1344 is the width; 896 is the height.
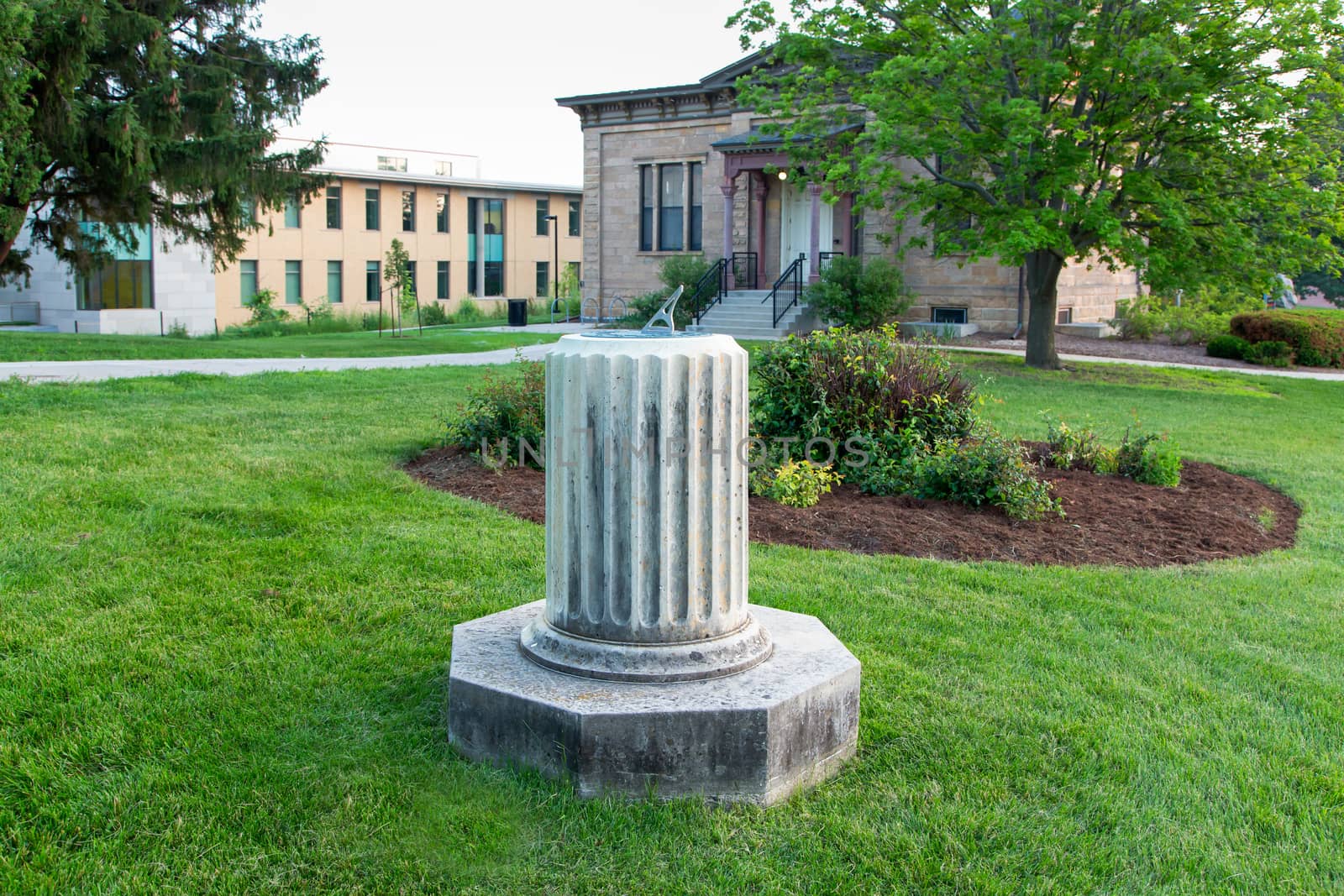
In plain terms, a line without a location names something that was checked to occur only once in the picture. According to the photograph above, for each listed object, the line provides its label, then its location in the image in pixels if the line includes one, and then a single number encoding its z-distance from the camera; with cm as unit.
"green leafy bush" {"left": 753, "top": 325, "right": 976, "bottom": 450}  857
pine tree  1700
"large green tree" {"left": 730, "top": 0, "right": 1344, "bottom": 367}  1591
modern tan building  4550
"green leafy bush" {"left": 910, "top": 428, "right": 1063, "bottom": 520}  747
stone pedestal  366
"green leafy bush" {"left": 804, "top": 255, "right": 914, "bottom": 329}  2423
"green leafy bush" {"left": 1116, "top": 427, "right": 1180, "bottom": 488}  866
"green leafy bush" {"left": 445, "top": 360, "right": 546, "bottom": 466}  888
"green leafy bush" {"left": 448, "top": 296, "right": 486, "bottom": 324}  4566
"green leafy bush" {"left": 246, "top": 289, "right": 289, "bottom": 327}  4166
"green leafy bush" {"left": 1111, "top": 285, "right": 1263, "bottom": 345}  2428
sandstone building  2673
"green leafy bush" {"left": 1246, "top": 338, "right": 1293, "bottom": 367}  2202
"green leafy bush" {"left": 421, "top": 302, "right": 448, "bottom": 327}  4338
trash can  3170
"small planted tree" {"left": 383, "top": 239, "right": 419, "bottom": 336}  3428
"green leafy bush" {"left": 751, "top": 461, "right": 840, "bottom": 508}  775
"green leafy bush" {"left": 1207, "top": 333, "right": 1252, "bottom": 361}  2241
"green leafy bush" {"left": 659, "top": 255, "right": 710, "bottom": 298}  2755
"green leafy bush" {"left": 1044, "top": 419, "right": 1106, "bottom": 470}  904
